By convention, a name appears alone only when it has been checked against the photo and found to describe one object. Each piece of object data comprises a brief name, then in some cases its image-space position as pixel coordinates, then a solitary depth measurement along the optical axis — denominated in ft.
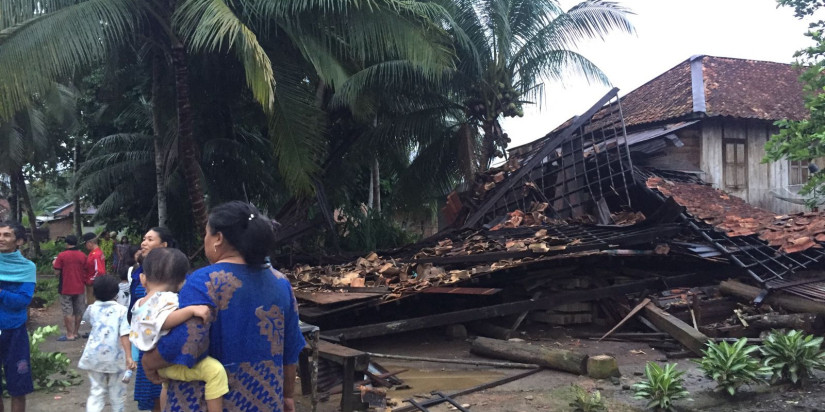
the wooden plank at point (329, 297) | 24.41
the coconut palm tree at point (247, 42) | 25.73
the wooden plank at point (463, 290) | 25.75
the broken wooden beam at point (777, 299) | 26.00
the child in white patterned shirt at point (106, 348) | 14.33
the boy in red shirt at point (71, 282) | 28.43
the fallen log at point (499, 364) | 22.81
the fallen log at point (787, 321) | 25.61
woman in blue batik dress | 7.89
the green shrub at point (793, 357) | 20.02
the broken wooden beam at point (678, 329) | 24.18
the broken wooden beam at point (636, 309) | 28.43
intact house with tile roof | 50.31
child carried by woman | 7.80
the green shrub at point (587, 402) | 17.60
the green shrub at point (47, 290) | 44.38
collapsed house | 27.09
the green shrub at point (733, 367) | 19.13
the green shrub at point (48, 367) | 19.80
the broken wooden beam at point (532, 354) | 21.71
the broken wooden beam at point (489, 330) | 27.68
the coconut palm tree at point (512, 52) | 40.47
